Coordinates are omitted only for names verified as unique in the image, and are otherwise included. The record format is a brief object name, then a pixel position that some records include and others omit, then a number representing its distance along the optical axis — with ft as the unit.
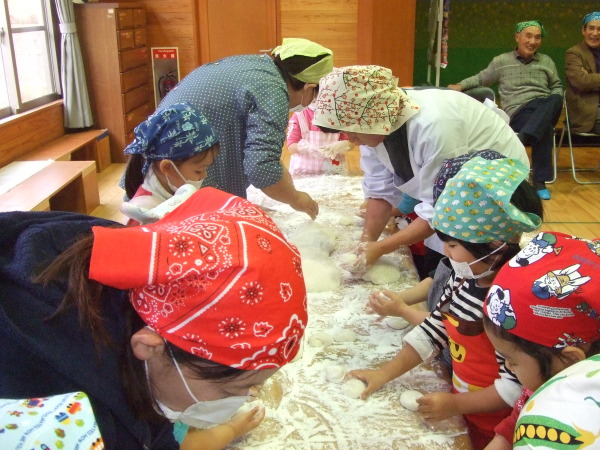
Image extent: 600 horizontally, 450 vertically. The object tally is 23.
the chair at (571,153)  14.92
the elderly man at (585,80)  15.08
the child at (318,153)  9.00
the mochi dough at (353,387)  4.09
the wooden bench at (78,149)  14.29
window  13.83
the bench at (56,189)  10.87
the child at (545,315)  2.99
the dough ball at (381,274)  5.78
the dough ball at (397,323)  4.98
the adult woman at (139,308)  2.06
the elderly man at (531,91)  14.07
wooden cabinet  16.57
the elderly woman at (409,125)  5.59
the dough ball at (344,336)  4.78
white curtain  16.03
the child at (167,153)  4.97
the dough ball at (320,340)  4.70
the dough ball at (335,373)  4.24
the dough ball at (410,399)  3.92
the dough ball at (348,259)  5.95
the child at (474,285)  3.90
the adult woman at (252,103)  6.00
